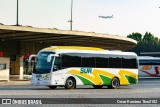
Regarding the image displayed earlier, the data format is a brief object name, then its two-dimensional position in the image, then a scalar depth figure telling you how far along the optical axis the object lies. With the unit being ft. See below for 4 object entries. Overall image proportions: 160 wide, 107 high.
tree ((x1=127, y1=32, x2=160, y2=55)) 506.07
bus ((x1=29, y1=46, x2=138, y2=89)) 100.32
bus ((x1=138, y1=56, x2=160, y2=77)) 209.26
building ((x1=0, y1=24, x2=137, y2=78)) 153.28
